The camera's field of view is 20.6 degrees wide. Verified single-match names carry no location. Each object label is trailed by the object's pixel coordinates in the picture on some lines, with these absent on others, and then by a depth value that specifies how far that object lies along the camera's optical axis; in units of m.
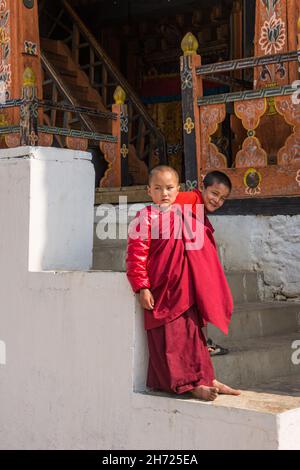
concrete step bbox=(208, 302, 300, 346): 5.43
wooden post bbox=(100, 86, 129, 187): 8.01
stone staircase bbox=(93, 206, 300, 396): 4.95
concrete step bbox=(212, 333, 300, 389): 4.89
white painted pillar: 5.15
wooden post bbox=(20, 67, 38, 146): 7.39
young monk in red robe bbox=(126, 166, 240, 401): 4.25
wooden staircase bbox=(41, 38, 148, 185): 11.30
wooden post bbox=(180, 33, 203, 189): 6.66
